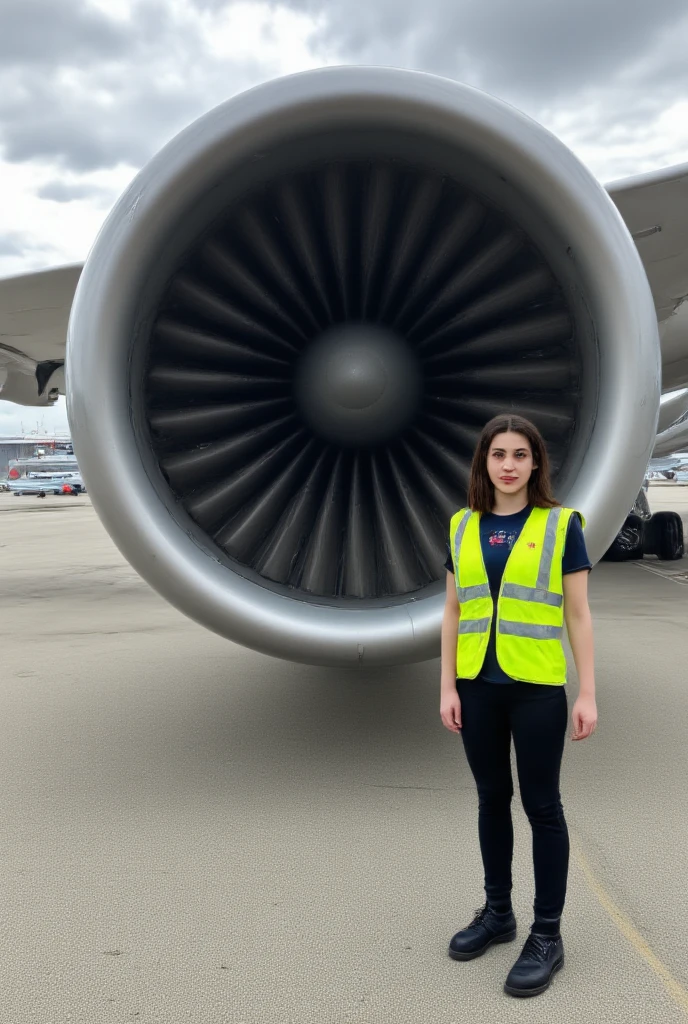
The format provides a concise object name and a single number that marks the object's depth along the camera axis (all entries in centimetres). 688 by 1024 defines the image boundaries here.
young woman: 188
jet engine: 256
